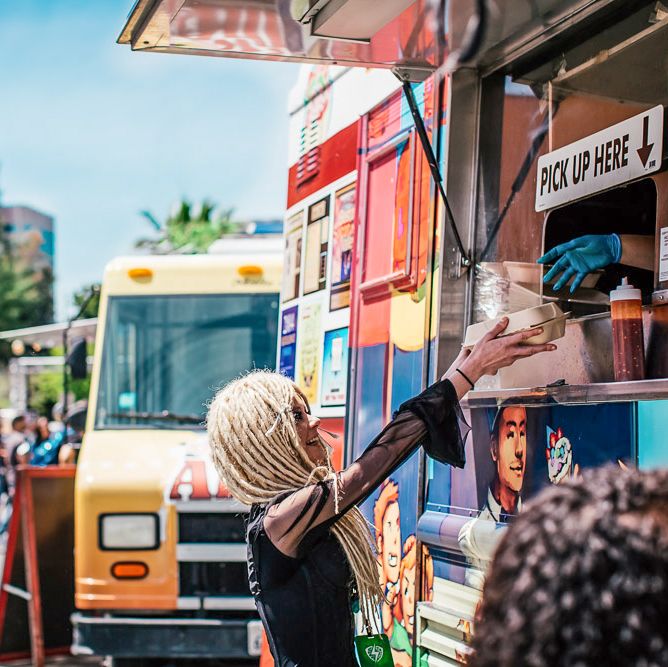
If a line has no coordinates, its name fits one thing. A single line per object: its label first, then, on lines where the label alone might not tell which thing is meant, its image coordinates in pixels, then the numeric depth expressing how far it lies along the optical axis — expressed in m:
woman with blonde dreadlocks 2.79
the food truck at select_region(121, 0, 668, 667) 3.11
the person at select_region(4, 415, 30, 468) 13.59
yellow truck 7.19
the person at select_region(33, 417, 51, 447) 14.69
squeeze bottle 2.84
